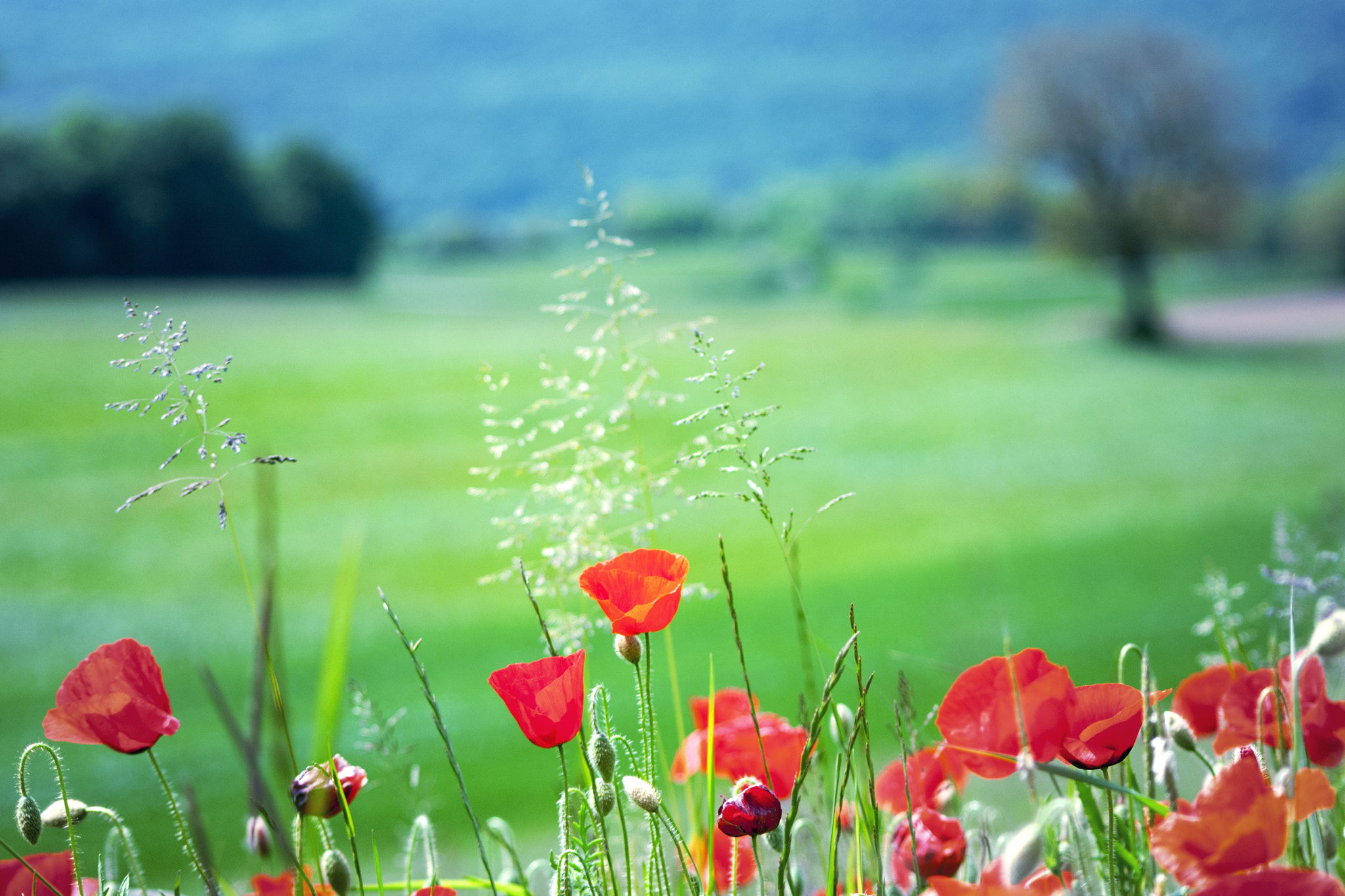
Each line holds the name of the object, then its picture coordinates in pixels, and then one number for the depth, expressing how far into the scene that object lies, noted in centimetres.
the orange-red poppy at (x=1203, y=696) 183
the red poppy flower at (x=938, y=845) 175
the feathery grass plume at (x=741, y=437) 165
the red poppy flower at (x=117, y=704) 169
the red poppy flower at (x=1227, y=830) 156
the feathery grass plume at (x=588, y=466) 188
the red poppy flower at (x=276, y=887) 176
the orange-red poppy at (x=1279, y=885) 153
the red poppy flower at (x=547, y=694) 167
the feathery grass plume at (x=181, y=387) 161
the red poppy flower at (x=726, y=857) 186
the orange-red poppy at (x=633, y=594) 170
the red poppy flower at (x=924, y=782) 181
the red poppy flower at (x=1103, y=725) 165
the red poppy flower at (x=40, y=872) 175
